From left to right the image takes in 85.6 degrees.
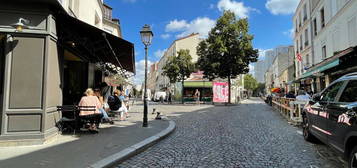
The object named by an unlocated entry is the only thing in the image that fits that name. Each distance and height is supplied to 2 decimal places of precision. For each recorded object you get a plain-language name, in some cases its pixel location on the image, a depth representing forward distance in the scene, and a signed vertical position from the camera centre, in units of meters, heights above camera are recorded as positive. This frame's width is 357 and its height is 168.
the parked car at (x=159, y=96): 31.34 -0.47
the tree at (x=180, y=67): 26.16 +3.57
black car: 2.95 -0.41
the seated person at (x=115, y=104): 8.88 -0.52
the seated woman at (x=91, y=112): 6.07 -0.61
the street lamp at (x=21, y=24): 4.38 +1.57
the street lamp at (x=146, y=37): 7.76 +2.27
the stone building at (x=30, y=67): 4.68 +0.63
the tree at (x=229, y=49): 21.66 +5.03
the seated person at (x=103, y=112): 7.20 -0.75
